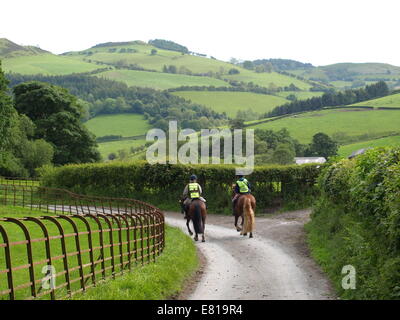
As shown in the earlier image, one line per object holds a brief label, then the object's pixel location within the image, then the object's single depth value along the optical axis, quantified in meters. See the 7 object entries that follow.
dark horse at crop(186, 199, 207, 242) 22.66
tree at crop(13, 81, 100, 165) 65.12
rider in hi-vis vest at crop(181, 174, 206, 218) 22.70
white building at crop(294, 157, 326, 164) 98.44
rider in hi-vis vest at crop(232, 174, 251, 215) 23.97
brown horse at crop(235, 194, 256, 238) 23.39
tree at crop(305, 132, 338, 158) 102.86
